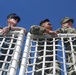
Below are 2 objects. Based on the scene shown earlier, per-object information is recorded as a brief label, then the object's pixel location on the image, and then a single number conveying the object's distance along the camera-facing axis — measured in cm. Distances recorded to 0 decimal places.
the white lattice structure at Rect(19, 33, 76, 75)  318
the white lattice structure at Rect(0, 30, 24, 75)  309
